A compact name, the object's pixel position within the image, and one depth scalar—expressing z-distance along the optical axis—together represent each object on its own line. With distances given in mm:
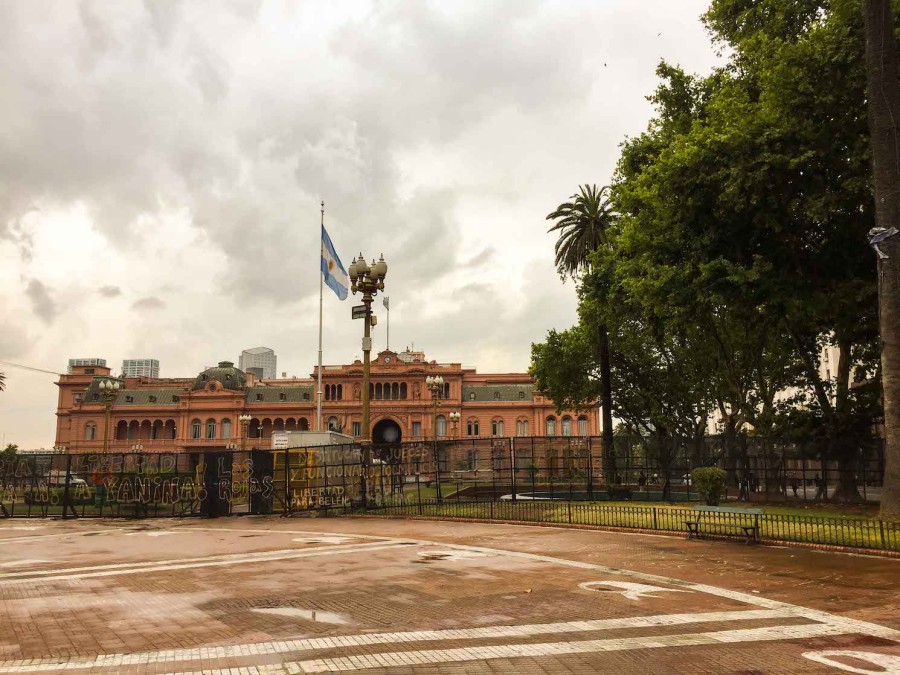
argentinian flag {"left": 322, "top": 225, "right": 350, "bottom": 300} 26719
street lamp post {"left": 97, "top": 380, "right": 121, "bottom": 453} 38562
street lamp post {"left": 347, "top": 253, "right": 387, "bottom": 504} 20780
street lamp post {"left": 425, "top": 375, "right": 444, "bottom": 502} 39425
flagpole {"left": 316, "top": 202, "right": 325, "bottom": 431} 30891
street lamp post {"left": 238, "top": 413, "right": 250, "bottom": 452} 75212
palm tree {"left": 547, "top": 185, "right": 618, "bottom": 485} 35406
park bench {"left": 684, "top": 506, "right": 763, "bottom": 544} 14461
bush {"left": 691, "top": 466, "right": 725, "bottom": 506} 20828
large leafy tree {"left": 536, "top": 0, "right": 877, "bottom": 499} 19703
